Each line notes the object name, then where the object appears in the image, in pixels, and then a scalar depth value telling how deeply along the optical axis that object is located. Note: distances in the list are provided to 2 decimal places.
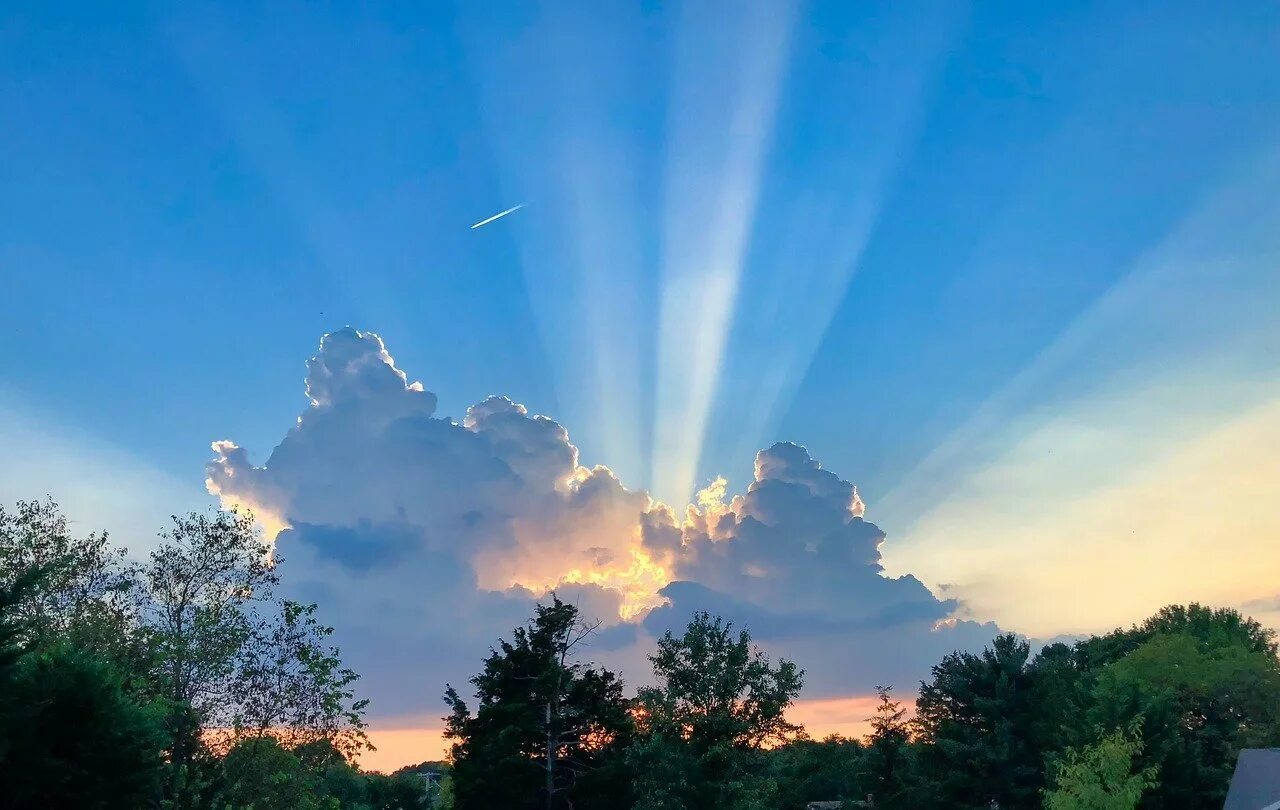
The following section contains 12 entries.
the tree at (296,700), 32.66
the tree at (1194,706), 52.44
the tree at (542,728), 51.47
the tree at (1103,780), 44.78
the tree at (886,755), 74.12
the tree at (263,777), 31.61
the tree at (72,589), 31.59
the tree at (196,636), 32.50
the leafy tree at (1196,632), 92.75
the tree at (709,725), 51.47
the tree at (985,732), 60.00
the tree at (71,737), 22.52
